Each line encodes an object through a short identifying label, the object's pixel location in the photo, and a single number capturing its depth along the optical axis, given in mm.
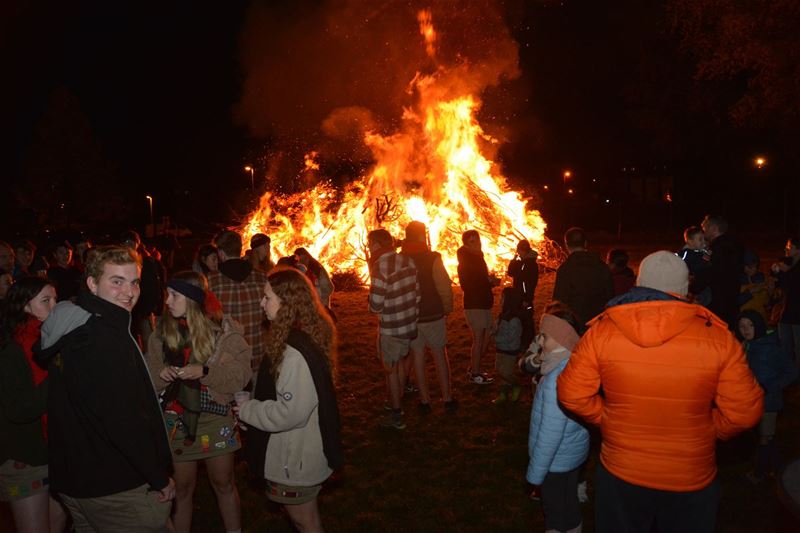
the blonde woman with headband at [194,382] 4047
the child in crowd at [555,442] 3783
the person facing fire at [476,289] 7891
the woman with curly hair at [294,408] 3590
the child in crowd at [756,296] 6234
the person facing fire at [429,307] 7094
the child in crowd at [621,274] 7402
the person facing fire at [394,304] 6641
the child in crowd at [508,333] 7305
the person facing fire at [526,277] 7434
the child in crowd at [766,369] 5266
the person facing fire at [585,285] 6867
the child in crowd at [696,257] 7508
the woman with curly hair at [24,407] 3537
